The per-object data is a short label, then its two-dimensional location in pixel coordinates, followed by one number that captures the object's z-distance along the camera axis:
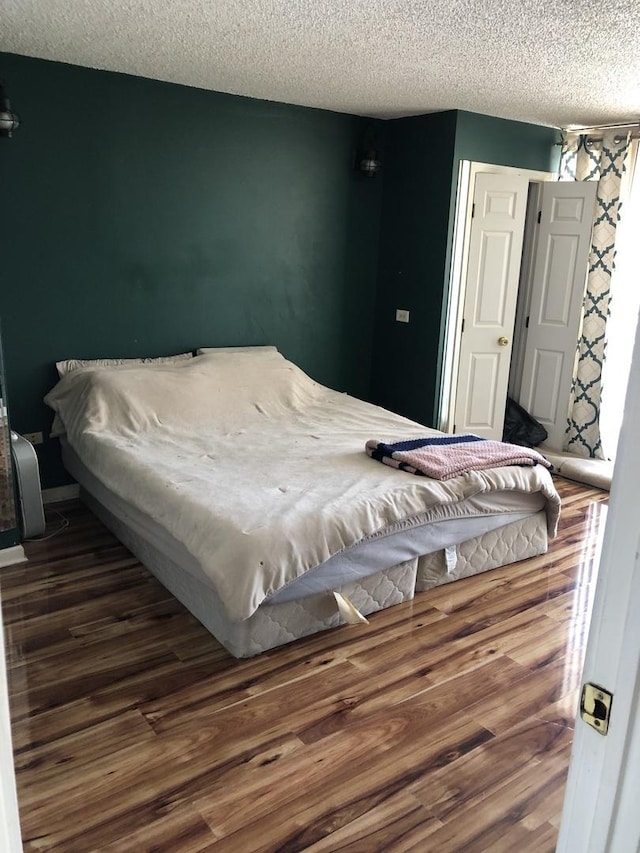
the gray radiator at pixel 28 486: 3.39
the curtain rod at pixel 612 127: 4.61
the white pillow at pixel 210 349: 4.43
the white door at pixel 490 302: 4.78
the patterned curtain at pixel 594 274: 4.79
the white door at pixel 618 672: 0.76
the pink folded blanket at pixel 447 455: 3.15
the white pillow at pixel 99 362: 3.93
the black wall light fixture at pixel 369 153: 4.78
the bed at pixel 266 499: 2.57
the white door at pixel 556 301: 4.93
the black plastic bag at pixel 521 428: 5.29
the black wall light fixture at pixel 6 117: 3.42
